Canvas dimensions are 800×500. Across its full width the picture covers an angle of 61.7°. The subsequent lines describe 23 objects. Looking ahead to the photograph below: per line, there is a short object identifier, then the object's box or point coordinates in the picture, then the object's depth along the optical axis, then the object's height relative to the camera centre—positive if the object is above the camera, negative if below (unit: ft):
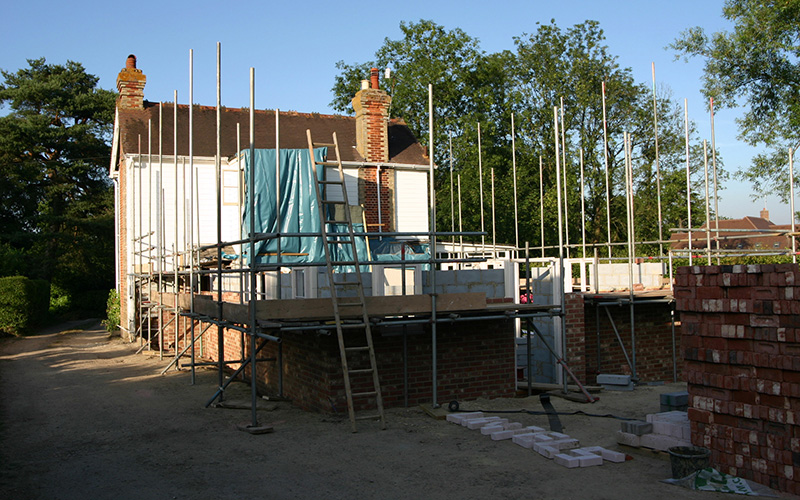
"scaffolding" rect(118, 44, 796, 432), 29.43 -1.33
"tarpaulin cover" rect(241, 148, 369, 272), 58.90 +6.53
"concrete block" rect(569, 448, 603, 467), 22.13 -6.39
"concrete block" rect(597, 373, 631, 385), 37.42 -6.42
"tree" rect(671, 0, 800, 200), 84.38 +25.36
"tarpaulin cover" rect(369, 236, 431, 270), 60.95 +1.95
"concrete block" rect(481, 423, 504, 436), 26.20 -6.31
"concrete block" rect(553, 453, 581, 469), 22.00 -6.43
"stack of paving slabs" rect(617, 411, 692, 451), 23.43 -6.04
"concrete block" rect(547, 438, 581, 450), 23.93 -6.36
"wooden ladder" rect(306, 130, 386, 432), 27.27 -2.47
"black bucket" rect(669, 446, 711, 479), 20.38 -6.04
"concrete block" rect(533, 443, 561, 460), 23.06 -6.41
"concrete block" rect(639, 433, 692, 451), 23.36 -6.27
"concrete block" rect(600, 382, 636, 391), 37.58 -6.86
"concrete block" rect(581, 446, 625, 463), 22.66 -6.46
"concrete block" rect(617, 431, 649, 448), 24.48 -6.43
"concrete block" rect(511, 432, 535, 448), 24.52 -6.39
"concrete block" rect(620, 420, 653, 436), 24.58 -5.98
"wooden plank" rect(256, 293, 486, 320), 27.76 -1.59
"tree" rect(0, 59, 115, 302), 116.96 +18.39
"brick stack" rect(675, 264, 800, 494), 19.29 -3.16
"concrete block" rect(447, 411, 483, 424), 28.40 -6.34
